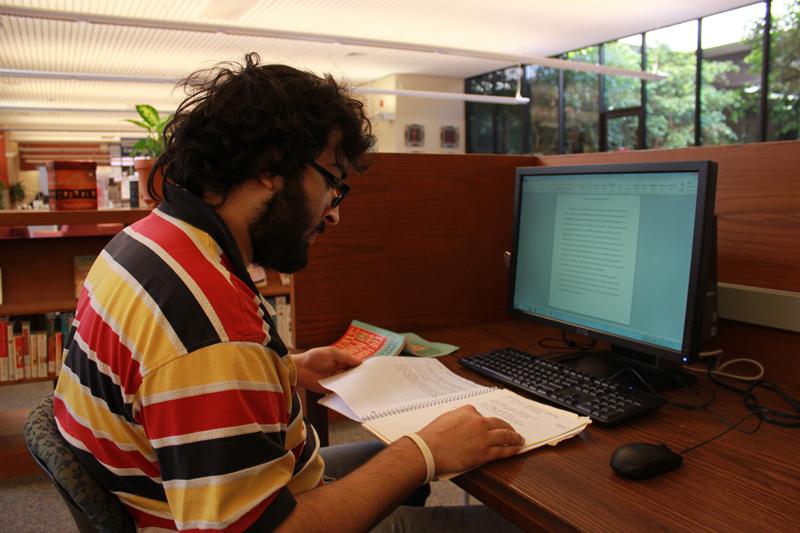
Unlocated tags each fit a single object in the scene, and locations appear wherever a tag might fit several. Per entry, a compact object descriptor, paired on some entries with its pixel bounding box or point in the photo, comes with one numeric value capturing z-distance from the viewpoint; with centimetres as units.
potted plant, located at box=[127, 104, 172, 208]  274
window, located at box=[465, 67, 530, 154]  1031
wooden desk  74
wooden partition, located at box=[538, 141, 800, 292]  118
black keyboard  101
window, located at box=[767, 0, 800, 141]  634
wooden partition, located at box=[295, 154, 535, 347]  151
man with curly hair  68
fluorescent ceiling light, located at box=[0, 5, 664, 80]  425
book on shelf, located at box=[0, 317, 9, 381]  279
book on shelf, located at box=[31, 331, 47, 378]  287
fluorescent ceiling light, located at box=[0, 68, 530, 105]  606
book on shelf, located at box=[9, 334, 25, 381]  282
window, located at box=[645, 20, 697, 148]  742
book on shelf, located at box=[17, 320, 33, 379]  284
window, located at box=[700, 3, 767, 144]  673
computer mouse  82
